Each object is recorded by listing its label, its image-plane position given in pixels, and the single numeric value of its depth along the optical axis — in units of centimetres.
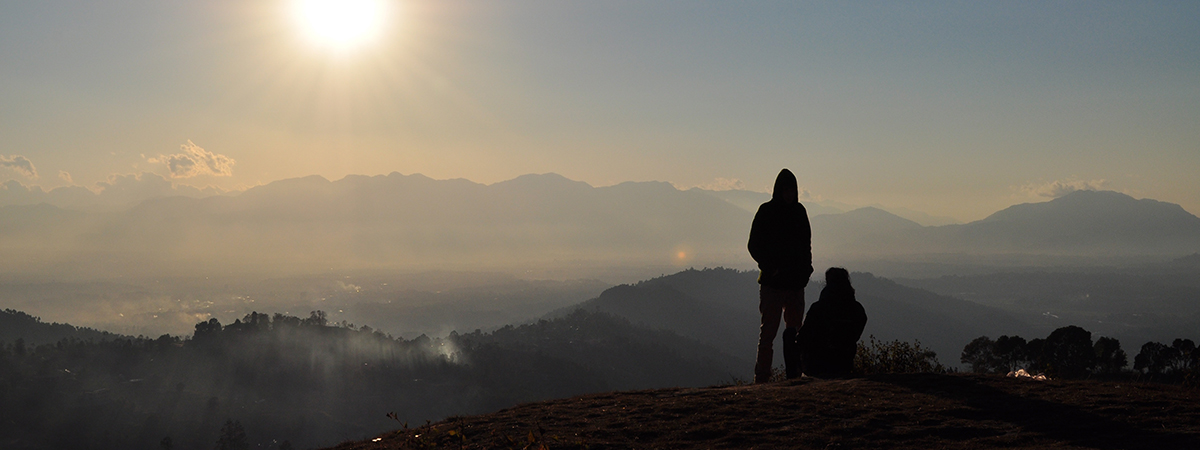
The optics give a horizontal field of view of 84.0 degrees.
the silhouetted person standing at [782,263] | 991
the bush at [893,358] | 1142
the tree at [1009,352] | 2808
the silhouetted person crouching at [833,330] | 937
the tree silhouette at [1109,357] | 3181
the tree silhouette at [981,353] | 2857
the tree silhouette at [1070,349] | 3100
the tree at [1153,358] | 2902
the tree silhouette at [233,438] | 13898
